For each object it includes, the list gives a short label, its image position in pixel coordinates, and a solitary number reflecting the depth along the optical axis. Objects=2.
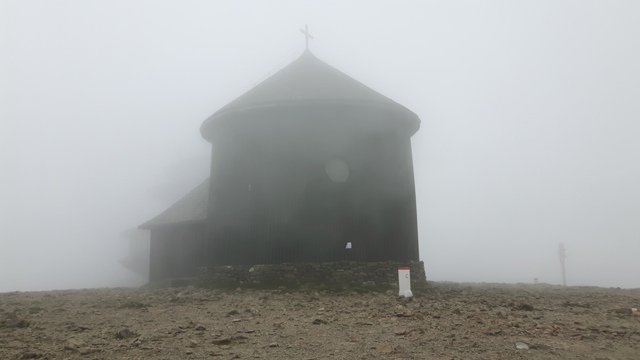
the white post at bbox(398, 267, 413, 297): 12.81
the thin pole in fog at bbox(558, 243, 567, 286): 36.09
